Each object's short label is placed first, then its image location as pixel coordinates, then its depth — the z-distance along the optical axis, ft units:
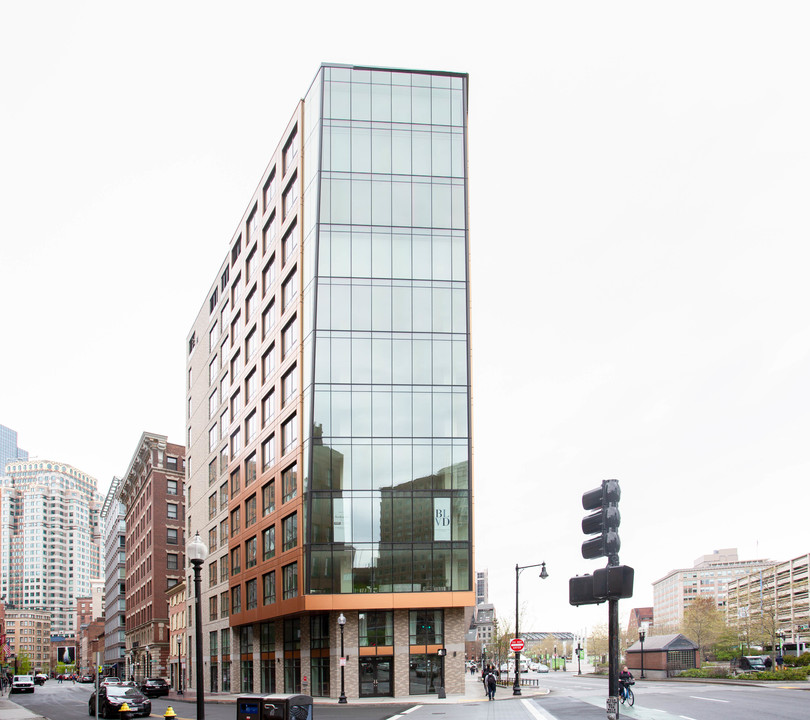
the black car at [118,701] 131.44
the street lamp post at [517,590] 172.35
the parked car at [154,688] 219.20
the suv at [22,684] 303.07
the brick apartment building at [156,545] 348.59
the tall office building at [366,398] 175.32
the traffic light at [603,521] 44.91
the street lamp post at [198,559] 67.57
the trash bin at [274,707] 68.59
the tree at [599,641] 550.69
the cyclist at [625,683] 124.67
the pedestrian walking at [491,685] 152.56
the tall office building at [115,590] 474.49
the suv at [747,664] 231.09
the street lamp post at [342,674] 160.45
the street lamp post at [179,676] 279.04
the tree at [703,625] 408.87
